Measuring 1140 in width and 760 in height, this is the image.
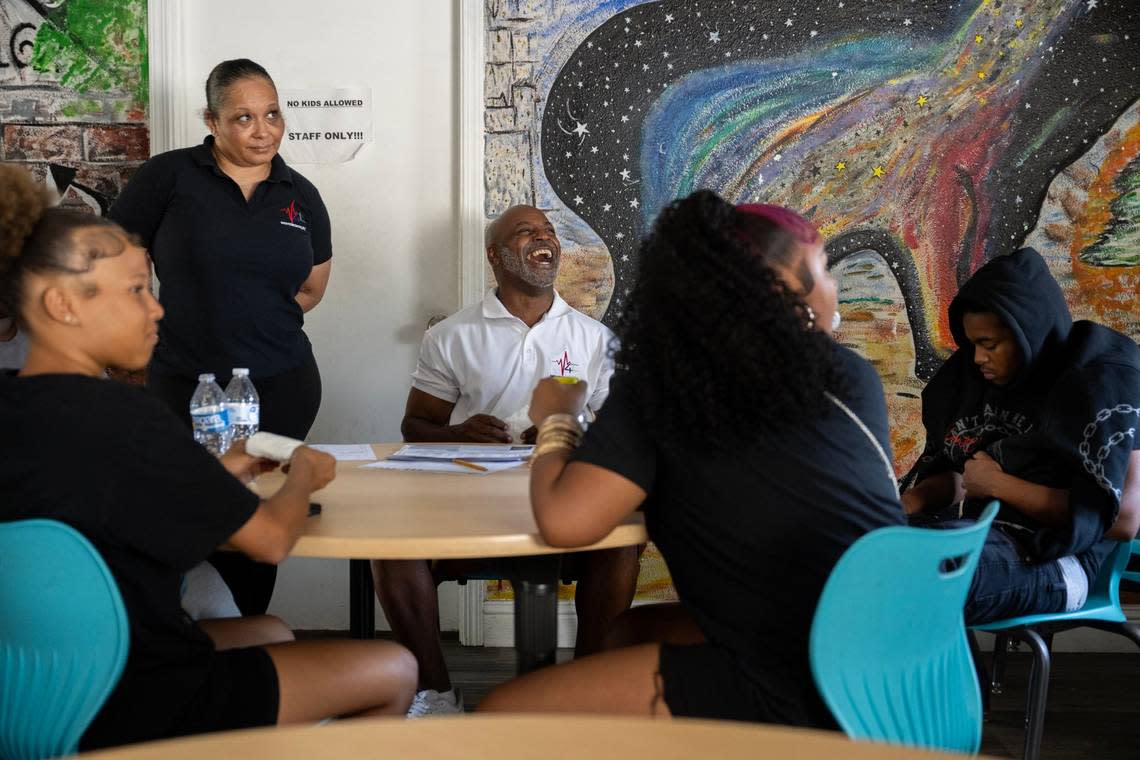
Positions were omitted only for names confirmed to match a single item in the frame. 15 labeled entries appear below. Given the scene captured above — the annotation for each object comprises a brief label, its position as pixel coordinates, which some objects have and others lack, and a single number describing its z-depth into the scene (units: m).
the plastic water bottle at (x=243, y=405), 2.70
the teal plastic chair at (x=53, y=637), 1.44
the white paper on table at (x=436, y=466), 2.35
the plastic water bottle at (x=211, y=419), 2.49
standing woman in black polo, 3.09
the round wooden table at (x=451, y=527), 1.69
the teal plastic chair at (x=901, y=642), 1.43
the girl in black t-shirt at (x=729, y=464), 1.56
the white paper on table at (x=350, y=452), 2.56
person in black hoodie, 2.36
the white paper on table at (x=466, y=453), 2.51
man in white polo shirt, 3.27
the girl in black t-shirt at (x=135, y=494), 1.50
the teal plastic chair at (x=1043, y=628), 2.36
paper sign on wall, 3.77
